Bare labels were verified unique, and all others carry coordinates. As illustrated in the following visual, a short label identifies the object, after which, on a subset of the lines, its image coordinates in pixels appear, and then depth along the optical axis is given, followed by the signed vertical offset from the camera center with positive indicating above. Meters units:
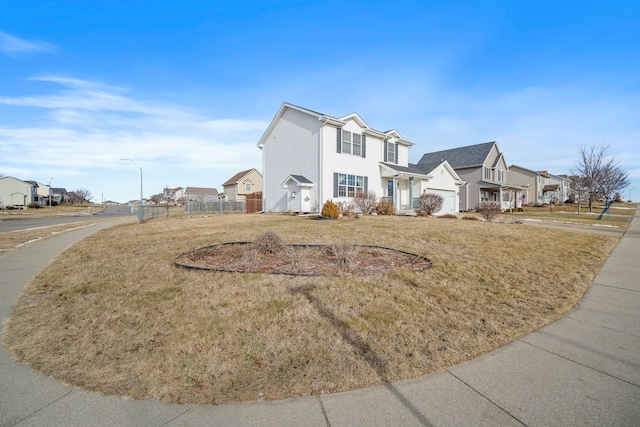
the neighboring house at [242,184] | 51.56 +4.33
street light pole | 19.40 -0.37
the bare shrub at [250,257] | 6.79 -1.21
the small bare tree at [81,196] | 89.32 +4.37
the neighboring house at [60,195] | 82.13 +4.25
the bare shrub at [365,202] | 20.52 +0.35
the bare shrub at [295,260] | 6.33 -1.26
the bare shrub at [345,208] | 17.69 -0.06
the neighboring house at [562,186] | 59.74 +4.14
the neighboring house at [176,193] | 87.30 +5.34
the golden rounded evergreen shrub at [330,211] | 16.50 -0.22
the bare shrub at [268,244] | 7.86 -0.98
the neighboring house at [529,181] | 47.44 +4.08
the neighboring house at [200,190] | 81.63 +5.19
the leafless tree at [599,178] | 33.16 +3.37
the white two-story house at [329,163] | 20.59 +3.44
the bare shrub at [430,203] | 20.98 +0.26
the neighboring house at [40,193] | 69.75 +4.20
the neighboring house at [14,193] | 60.25 +3.53
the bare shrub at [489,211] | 18.08 -0.31
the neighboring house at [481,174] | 34.44 +3.92
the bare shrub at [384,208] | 20.70 -0.09
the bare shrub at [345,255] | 6.45 -1.10
